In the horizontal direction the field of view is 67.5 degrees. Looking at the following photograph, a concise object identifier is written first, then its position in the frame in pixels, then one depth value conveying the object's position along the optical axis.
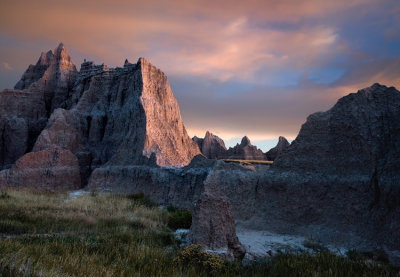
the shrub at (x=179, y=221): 13.79
